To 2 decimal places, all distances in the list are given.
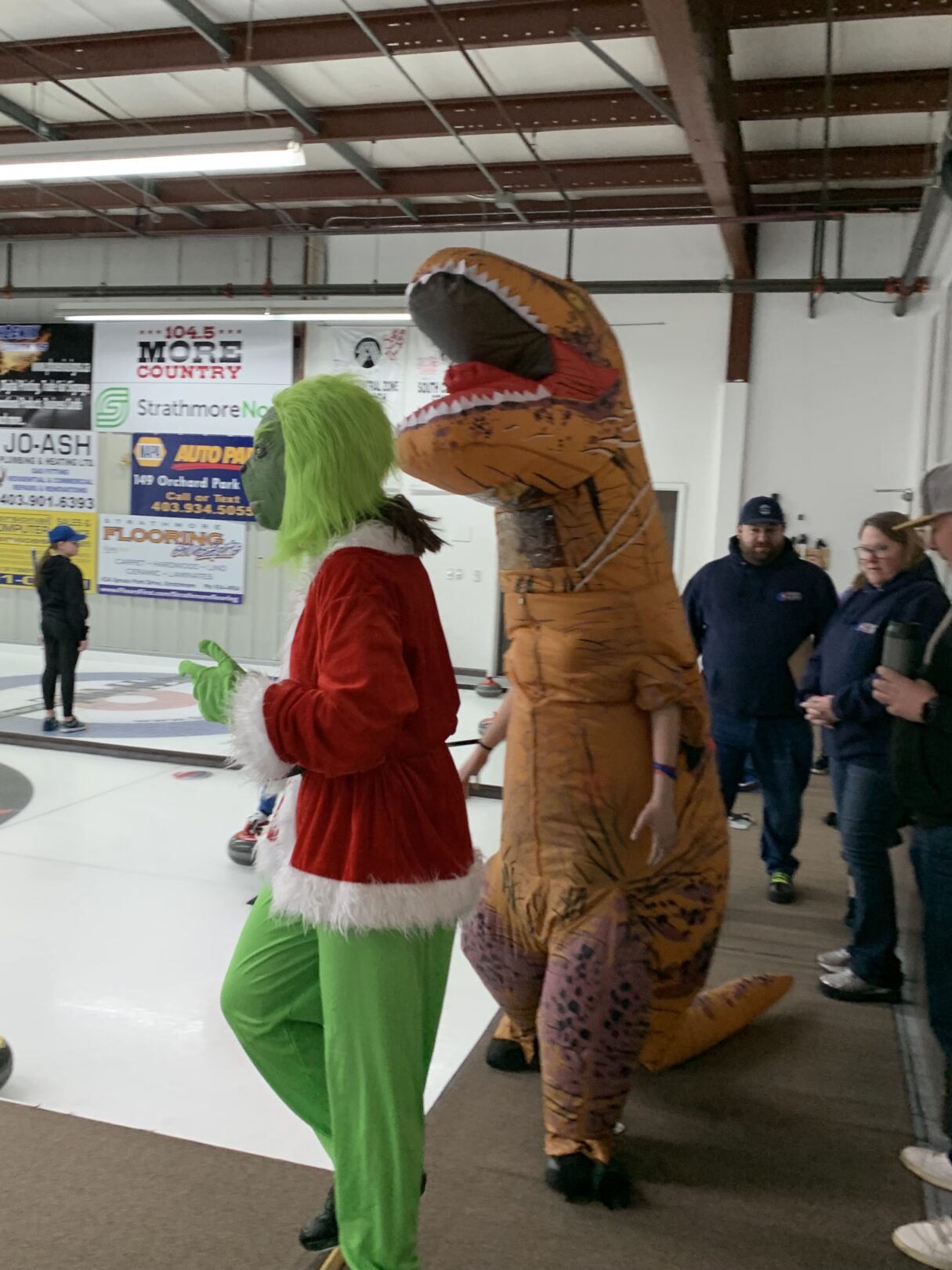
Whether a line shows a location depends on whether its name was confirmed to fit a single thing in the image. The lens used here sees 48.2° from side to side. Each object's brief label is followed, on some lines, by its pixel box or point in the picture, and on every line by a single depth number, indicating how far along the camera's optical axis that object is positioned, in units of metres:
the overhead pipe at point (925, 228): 5.13
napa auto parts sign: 10.92
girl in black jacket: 7.41
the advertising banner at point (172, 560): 10.98
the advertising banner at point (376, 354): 10.21
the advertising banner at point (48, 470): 11.48
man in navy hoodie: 3.97
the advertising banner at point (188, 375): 10.61
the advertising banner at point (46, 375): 11.31
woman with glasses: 3.16
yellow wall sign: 11.51
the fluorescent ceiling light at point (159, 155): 5.23
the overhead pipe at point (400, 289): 8.55
